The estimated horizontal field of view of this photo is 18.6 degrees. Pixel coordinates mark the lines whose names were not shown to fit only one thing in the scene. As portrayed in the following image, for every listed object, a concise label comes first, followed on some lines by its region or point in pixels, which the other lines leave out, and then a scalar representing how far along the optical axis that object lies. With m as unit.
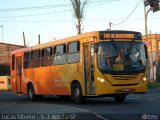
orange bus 20.95
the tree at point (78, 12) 45.75
